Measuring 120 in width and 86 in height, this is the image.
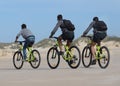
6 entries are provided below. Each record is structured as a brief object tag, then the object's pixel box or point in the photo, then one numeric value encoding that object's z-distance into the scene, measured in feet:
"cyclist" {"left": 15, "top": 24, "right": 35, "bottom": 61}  68.20
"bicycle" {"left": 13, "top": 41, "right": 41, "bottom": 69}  67.87
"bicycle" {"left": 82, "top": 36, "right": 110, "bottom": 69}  65.05
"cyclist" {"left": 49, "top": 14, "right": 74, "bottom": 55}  64.85
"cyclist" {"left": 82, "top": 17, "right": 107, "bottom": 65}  64.43
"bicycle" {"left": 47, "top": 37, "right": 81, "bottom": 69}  65.21
